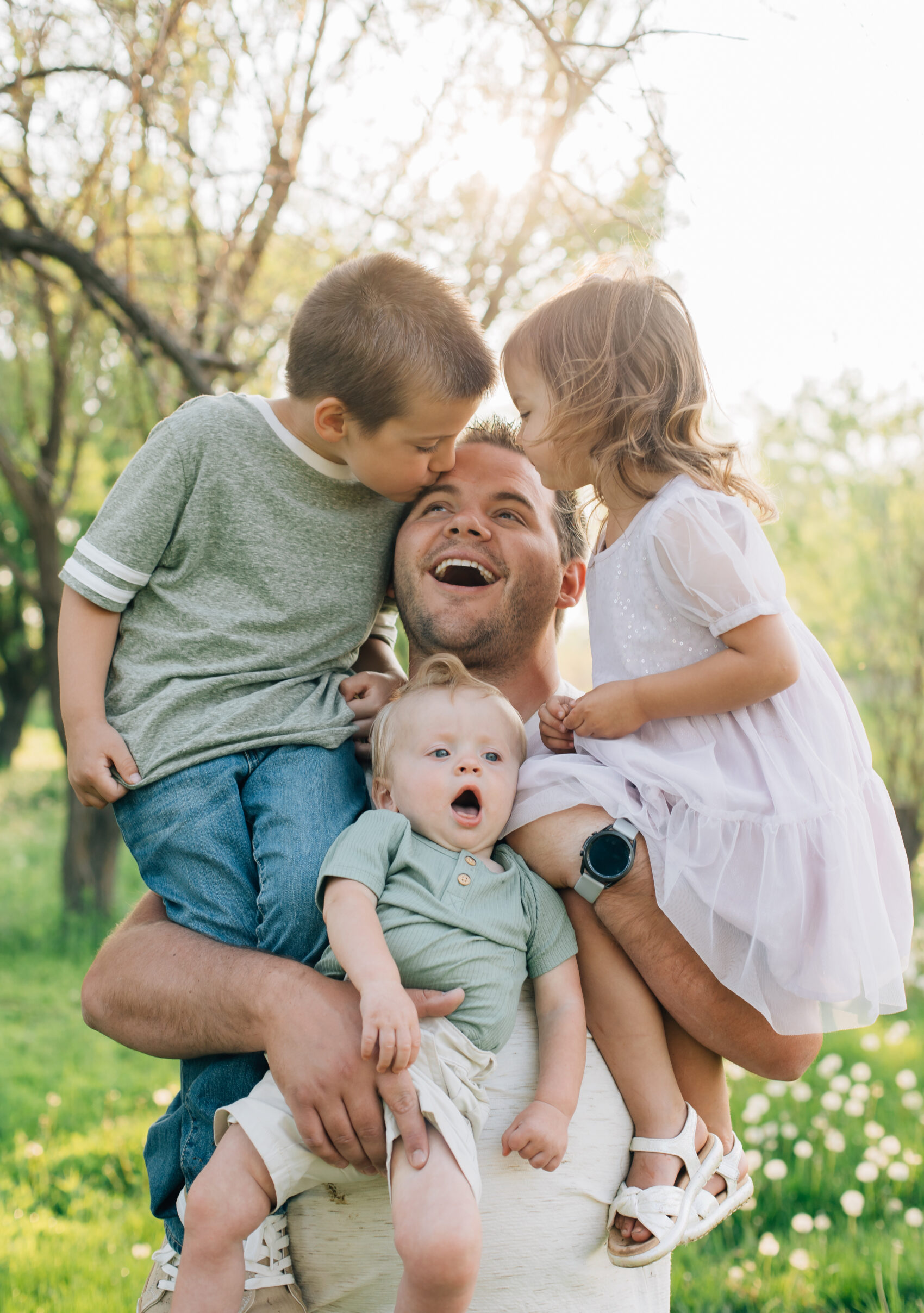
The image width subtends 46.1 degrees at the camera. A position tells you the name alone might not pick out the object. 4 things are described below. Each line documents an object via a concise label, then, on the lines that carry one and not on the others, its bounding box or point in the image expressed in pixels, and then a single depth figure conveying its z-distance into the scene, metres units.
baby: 1.61
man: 1.74
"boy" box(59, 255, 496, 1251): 2.13
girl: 1.88
